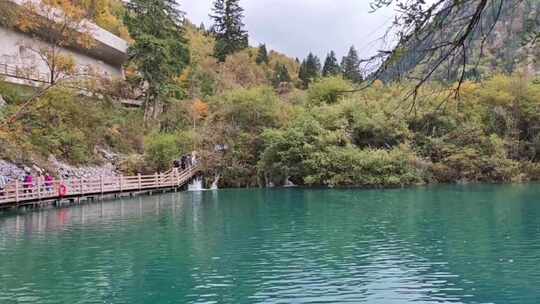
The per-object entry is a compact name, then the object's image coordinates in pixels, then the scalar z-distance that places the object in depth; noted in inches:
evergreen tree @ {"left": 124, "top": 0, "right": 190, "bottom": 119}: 1656.0
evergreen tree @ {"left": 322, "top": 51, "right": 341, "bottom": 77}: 2566.4
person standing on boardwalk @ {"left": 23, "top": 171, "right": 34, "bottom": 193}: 933.9
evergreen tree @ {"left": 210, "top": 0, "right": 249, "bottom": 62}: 2485.2
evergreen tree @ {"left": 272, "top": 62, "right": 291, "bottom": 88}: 2545.8
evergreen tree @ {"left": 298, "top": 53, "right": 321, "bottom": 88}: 2615.7
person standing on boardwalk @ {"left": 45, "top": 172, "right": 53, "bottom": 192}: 997.8
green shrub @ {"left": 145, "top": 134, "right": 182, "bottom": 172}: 1491.1
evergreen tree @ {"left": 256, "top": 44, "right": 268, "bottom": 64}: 2798.0
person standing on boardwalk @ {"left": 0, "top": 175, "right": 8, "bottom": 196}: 882.8
